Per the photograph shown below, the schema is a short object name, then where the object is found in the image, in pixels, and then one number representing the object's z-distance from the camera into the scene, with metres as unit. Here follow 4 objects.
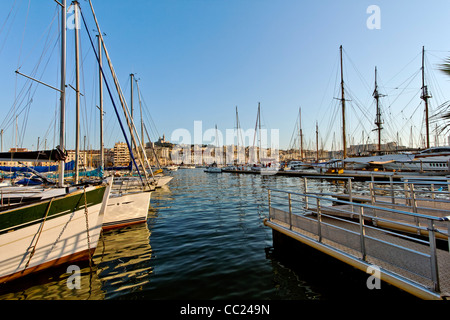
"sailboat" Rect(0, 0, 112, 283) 5.41
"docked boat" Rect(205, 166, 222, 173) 69.38
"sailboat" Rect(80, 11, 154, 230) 10.54
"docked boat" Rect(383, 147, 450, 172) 26.10
